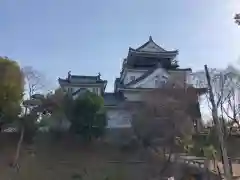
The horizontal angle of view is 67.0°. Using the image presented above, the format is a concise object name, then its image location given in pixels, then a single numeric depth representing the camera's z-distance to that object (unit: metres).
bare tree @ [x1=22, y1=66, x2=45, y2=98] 14.65
